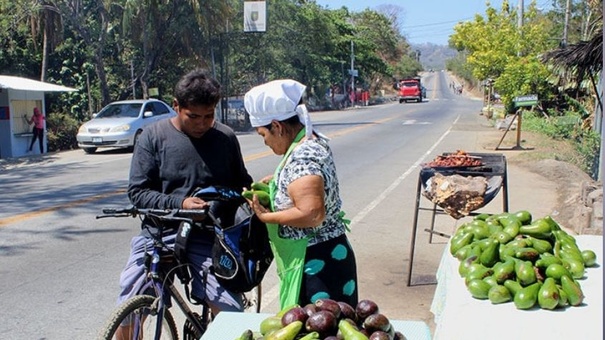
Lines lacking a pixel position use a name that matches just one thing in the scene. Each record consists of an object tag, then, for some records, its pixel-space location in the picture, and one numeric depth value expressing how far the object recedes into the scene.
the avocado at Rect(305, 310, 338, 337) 2.28
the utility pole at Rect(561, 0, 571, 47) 29.96
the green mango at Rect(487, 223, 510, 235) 4.23
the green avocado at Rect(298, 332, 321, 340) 2.23
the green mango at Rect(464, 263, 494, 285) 3.63
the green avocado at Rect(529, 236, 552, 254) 3.82
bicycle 3.18
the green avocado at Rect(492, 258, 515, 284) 3.54
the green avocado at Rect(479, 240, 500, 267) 3.83
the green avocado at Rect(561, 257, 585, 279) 3.65
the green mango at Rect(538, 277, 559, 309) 3.29
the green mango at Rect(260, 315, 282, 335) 2.43
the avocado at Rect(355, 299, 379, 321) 2.44
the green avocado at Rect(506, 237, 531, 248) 3.82
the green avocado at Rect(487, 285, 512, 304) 3.43
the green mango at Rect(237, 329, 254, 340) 2.43
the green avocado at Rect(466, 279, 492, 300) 3.51
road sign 17.52
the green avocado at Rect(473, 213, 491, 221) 4.83
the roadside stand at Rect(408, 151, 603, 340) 3.16
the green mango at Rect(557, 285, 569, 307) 3.31
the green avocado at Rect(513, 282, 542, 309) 3.32
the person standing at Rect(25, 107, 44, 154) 20.08
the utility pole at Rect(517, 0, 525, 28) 28.45
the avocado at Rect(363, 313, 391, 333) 2.34
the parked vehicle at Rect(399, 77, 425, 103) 65.44
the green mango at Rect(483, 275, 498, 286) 3.52
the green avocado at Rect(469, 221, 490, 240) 4.32
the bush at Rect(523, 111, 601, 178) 16.94
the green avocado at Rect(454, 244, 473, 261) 4.09
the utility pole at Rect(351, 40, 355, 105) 59.25
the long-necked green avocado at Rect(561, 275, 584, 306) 3.31
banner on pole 31.03
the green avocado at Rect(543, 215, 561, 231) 4.12
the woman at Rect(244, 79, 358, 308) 2.98
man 3.41
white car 19.78
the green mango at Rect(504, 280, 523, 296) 3.45
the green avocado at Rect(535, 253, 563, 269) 3.62
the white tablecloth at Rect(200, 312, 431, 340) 2.64
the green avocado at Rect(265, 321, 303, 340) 2.26
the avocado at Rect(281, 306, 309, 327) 2.34
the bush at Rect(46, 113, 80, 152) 21.91
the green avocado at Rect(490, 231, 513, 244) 3.99
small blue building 19.62
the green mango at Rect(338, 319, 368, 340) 2.21
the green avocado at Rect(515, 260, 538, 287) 3.46
